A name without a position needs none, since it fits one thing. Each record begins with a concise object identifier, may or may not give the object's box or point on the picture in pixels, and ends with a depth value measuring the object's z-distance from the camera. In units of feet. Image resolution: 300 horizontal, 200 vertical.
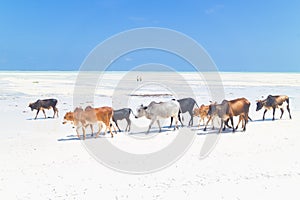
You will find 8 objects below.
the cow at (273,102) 54.19
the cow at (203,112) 46.62
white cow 42.65
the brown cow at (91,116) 37.29
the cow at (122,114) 41.16
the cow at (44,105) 56.33
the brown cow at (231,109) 41.42
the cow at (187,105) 47.83
